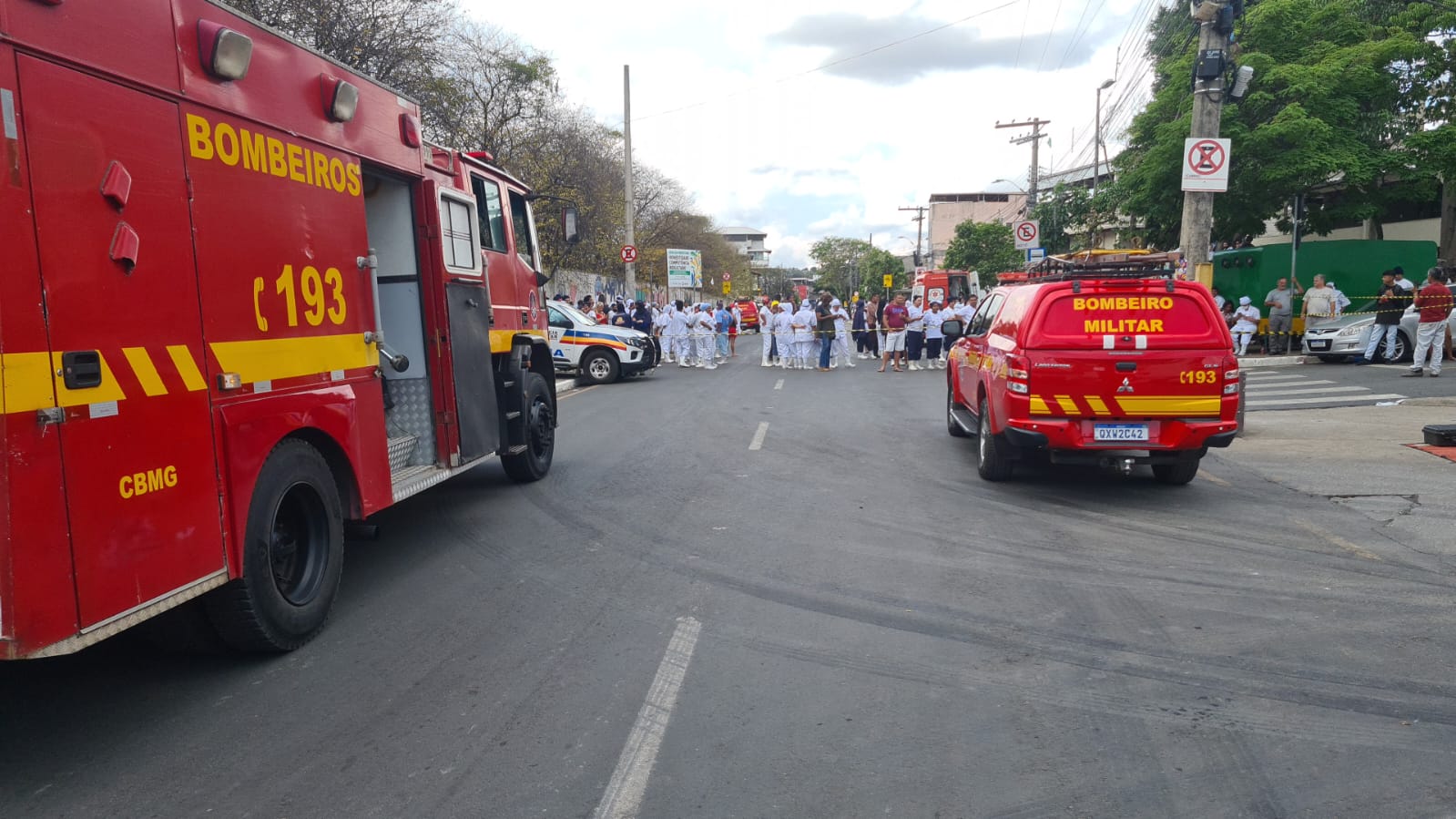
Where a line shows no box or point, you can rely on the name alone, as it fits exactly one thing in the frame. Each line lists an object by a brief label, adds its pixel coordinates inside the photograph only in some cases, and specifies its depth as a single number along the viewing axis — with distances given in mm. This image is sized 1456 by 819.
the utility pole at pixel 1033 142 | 42281
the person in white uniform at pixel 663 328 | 26281
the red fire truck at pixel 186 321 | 3320
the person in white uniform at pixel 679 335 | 25188
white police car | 19875
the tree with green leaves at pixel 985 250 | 59797
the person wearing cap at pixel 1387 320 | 18188
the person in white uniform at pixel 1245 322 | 21406
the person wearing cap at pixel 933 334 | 23094
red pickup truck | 7648
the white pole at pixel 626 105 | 31156
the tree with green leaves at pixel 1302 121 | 22625
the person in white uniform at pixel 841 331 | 23391
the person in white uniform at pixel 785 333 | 23391
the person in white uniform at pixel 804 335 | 22688
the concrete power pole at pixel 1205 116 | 13672
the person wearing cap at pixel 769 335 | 25016
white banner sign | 43344
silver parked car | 18531
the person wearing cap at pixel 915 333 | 22875
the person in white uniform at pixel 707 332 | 24484
